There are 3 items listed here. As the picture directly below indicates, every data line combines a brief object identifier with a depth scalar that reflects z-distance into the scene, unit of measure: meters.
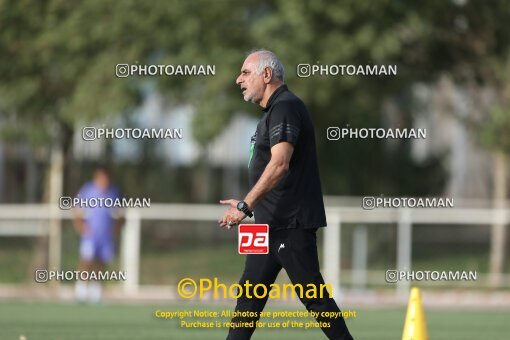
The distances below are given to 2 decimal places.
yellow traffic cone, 19.84
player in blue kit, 42.58
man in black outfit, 18.20
